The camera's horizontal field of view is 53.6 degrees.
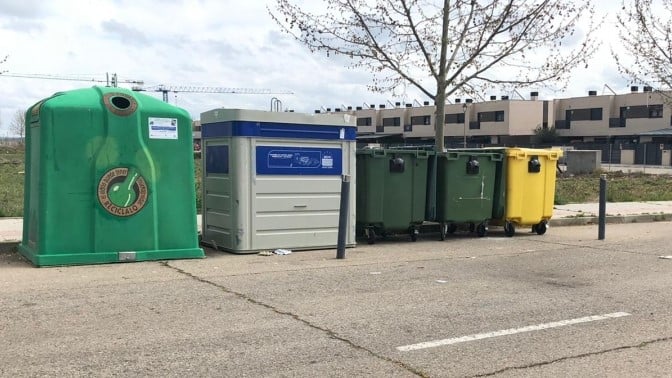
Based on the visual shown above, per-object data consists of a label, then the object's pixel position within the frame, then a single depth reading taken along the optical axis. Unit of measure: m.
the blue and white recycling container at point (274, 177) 8.70
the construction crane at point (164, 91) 142.31
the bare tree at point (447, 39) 12.80
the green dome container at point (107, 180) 7.53
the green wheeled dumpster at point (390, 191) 9.99
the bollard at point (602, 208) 11.34
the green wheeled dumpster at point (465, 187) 10.70
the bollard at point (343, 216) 8.73
